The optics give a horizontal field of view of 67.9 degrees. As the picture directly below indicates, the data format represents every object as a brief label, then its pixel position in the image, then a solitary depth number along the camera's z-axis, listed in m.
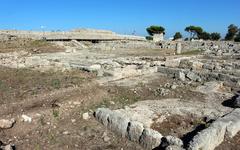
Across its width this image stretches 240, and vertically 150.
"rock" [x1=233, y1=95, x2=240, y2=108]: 5.20
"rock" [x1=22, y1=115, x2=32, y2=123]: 4.23
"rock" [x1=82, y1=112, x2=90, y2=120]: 4.54
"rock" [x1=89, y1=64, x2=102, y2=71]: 8.02
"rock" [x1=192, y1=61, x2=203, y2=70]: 8.91
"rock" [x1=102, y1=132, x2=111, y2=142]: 3.87
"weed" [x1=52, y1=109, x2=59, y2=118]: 4.52
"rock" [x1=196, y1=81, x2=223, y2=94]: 6.40
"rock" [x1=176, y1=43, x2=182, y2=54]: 14.56
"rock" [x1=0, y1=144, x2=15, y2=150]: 3.37
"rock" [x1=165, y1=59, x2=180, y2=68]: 9.39
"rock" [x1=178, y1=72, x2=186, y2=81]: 7.51
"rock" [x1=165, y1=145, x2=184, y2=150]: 3.24
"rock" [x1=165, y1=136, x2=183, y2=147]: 3.42
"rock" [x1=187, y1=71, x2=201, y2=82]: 7.44
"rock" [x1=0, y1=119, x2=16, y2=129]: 4.02
